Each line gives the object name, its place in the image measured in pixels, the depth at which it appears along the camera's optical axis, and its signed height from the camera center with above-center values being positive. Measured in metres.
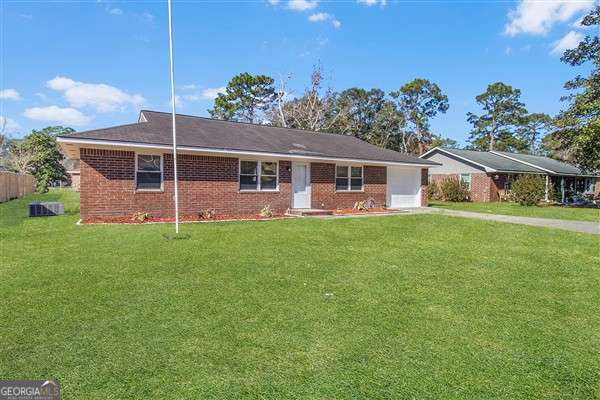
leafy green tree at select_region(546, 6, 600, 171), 21.61 +4.76
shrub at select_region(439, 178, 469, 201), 29.33 +0.26
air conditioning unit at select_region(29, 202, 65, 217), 14.66 -0.57
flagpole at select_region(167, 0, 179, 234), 9.99 +3.09
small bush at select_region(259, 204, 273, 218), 15.37 -0.73
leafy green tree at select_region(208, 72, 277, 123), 42.41 +10.66
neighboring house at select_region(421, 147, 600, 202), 29.44 +1.72
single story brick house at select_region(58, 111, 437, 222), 12.91 +0.98
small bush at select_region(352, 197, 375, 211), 18.69 -0.52
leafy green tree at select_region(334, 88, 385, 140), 50.08 +11.57
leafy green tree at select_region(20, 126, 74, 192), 44.56 +4.66
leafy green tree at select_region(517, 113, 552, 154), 58.41 +9.96
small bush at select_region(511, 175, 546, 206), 25.08 +0.22
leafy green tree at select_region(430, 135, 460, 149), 53.56 +7.45
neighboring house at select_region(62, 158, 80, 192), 48.03 +2.75
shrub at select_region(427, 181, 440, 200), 31.33 +0.12
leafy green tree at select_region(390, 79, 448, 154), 51.59 +12.22
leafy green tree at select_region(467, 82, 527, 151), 57.66 +11.42
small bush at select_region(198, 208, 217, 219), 14.15 -0.72
